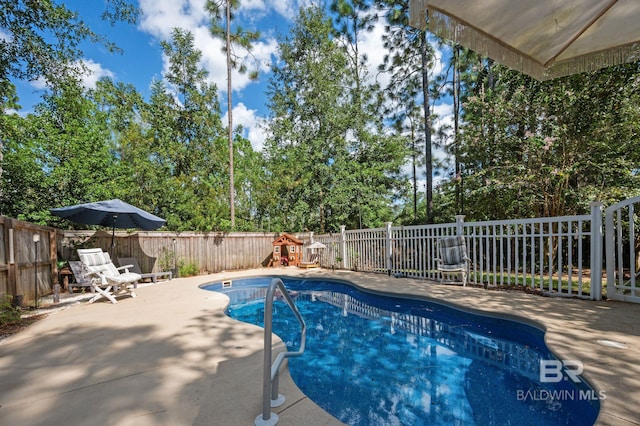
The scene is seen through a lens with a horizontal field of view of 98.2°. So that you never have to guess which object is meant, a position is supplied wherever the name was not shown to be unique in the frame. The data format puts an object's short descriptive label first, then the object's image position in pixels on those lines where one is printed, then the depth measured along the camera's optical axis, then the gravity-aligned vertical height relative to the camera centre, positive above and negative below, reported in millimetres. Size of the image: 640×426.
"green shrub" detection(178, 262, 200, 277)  8211 -1773
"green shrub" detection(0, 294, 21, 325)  3414 -1235
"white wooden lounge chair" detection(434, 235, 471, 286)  5453 -1078
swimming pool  1896 -1529
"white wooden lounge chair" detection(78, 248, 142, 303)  4805 -1170
